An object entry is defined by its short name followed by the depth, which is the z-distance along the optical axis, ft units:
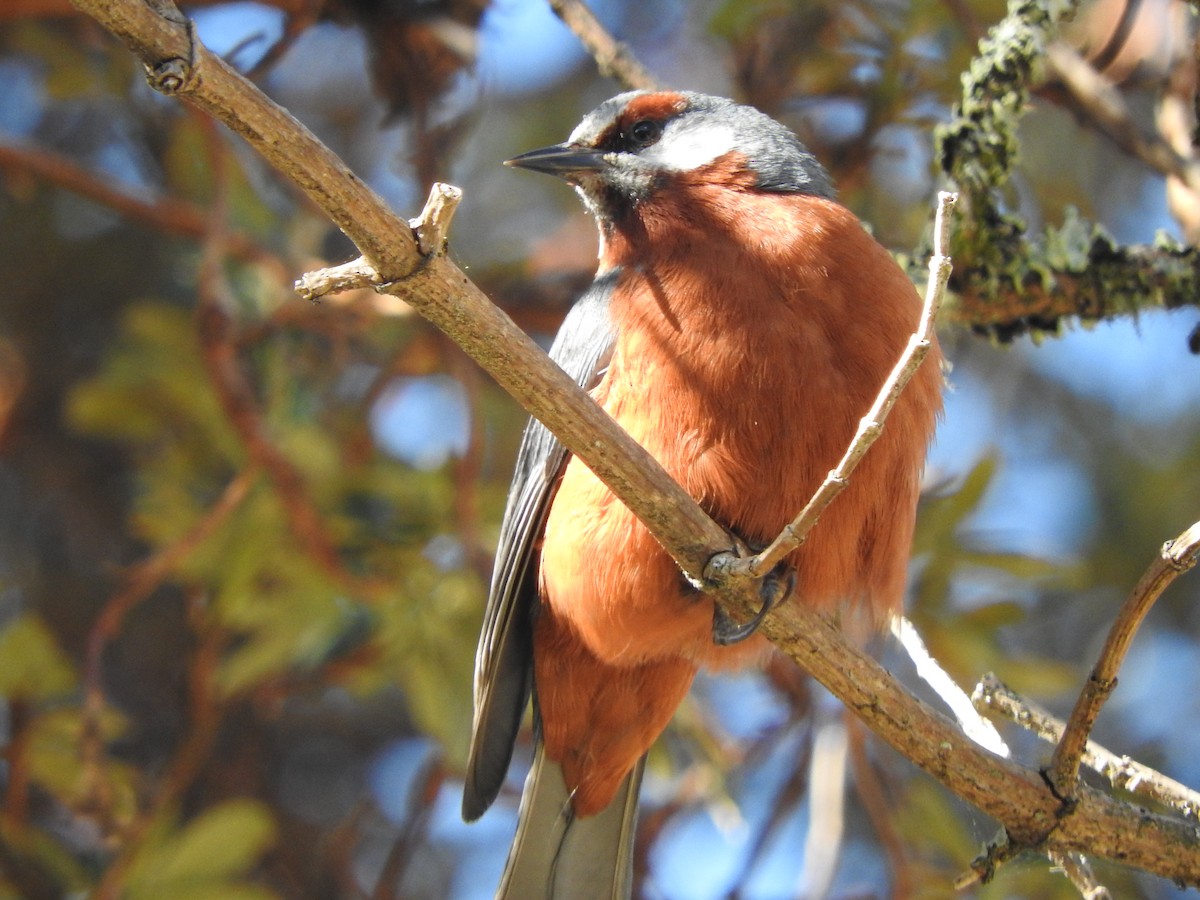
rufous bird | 19.57
